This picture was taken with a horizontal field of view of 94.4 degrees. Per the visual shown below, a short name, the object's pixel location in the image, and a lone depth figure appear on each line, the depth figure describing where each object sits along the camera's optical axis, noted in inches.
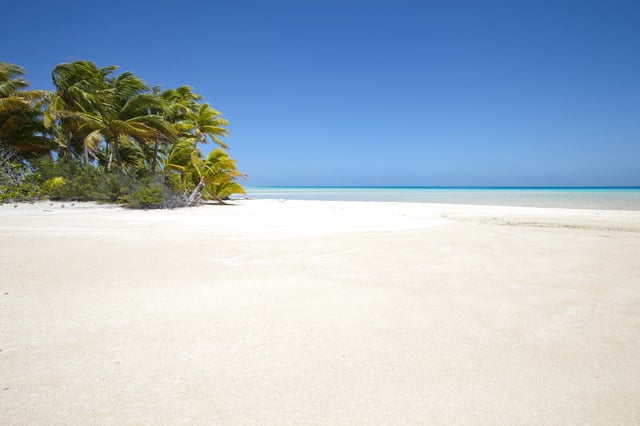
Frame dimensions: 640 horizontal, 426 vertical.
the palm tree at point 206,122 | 692.7
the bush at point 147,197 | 424.5
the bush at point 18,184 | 456.4
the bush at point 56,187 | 490.3
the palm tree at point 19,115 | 578.9
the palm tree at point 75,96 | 571.2
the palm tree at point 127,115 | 536.7
